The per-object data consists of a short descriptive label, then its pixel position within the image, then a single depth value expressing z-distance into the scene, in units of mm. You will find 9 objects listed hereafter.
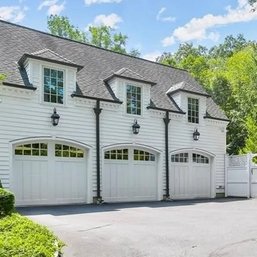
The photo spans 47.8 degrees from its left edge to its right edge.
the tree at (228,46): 42366
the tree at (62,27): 27740
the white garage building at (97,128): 10140
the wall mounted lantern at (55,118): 10430
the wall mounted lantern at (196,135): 13926
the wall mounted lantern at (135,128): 12211
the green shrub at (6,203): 6122
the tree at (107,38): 27356
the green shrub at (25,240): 3453
